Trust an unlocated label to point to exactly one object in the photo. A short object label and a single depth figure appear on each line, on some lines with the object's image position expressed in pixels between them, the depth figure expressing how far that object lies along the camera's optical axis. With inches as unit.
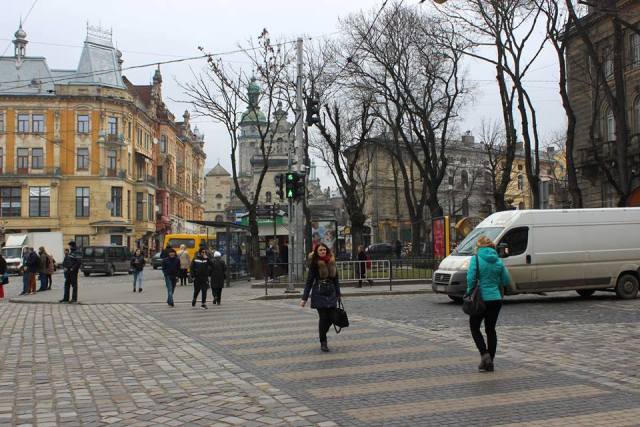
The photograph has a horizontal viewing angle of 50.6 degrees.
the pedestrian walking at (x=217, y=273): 743.7
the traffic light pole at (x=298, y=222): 913.8
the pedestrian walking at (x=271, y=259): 997.5
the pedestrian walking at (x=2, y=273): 913.4
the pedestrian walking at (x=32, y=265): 979.9
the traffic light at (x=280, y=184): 929.5
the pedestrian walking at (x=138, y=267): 989.2
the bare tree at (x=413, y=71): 1299.2
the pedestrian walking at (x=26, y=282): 986.1
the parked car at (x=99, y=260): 1649.4
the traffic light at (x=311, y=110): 877.3
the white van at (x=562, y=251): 709.9
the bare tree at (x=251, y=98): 1299.2
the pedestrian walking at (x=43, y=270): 1063.9
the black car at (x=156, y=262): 2044.3
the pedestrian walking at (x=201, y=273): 720.3
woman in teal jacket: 343.6
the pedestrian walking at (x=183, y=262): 1149.1
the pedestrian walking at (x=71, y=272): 791.1
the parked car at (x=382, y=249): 2049.7
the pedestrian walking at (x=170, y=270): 755.4
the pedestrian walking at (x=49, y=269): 1080.3
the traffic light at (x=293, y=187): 859.4
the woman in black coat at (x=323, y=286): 417.4
